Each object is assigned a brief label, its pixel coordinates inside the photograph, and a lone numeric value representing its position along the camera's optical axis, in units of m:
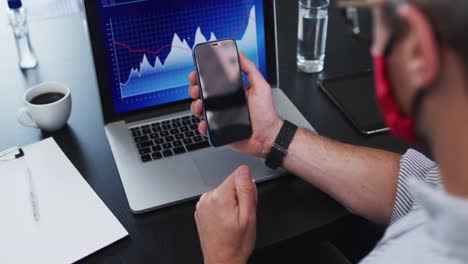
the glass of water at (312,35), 1.18
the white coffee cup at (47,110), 0.97
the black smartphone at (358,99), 1.02
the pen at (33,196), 0.82
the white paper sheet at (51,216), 0.77
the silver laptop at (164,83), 0.91
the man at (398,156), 0.43
